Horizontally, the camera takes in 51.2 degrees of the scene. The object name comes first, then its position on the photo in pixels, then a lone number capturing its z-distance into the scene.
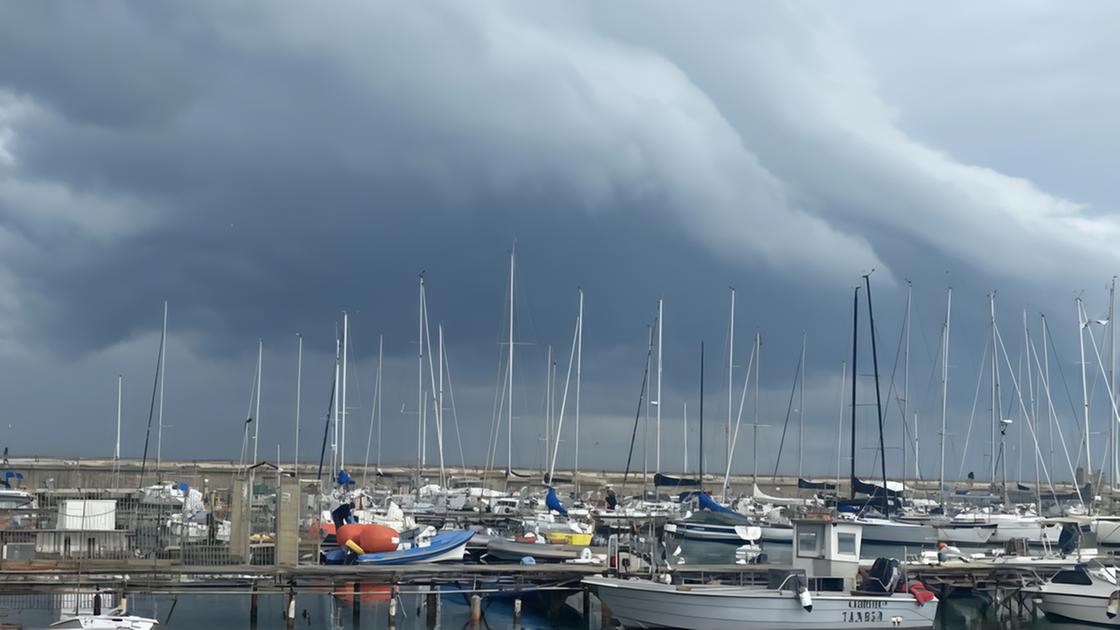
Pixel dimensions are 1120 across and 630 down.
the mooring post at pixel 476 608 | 42.84
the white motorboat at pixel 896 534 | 63.44
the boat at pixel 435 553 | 47.78
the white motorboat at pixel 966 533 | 68.75
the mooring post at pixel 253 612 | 42.91
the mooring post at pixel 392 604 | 41.88
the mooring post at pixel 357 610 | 44.03
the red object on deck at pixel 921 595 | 39.34
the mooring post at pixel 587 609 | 43.78
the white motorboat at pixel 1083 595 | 44.00
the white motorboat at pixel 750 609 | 37.59
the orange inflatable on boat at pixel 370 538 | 48.47
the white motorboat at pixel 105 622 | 34.69
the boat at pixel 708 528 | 71.31
